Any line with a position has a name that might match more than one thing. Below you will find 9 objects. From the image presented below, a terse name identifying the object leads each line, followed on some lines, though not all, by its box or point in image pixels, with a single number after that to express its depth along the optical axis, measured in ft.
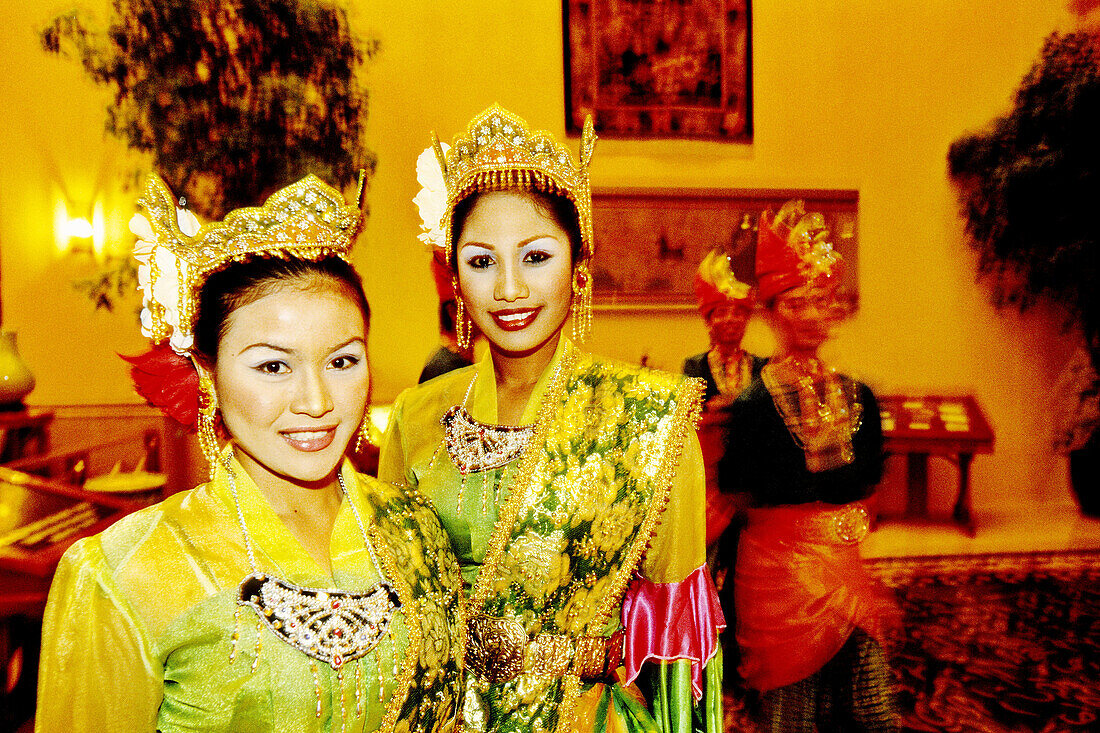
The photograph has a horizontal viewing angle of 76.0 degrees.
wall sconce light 17.38
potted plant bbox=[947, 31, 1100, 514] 16.30
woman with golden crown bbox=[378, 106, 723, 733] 4.17
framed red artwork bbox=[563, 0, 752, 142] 17.99
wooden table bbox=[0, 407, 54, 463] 11.16
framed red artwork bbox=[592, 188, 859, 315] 18.19
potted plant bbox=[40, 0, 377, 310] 12.47
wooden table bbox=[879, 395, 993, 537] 16.80
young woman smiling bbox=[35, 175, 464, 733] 2.72
